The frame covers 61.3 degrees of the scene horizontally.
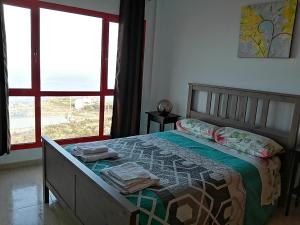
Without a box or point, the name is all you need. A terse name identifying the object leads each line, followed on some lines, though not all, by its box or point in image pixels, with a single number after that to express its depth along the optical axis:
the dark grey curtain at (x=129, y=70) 3.74
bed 1.62
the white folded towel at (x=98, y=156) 2.12
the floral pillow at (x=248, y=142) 2.42
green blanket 1.59
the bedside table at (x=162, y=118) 3.71
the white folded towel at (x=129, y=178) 1.69
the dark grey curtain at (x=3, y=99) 2.82
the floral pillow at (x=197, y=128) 2.91
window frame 3.12
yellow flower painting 2.56
